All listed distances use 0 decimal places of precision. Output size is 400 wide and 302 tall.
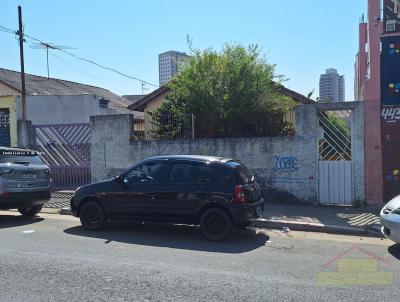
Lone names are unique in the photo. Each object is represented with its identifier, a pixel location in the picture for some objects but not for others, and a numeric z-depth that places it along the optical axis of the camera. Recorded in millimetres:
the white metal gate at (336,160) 12266
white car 7520
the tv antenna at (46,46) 22530
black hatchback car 8648
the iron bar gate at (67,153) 15961
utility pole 19406
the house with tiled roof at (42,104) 20094
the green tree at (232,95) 13773
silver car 10547
